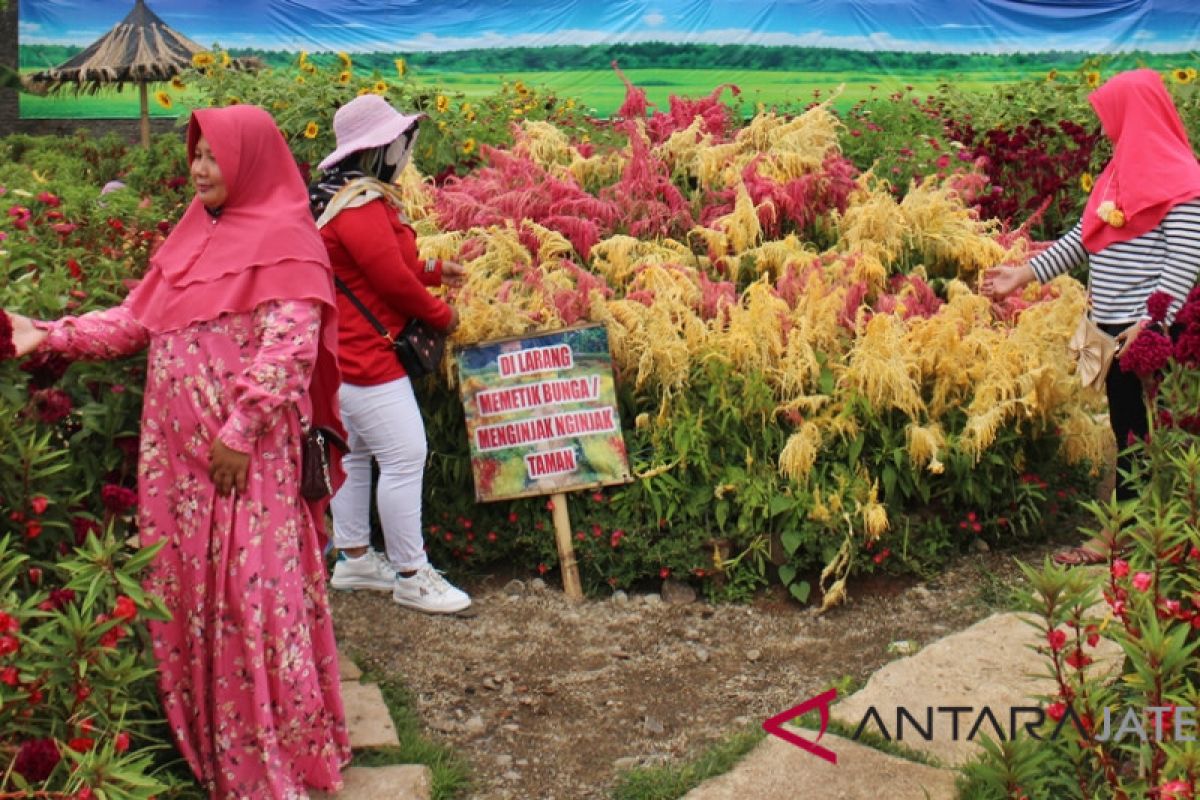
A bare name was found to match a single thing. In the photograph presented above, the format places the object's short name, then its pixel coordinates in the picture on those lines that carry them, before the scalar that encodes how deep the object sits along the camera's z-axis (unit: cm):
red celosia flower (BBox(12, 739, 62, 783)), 238
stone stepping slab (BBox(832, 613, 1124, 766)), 378
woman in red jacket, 445
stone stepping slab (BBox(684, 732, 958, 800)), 344
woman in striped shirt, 471
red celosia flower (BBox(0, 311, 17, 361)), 296
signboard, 504
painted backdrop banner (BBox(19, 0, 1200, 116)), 1543
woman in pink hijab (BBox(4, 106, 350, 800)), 331
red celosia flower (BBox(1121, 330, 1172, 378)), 339
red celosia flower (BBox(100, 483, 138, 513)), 312
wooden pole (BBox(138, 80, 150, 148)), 1371
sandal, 497
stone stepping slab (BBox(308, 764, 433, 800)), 352
